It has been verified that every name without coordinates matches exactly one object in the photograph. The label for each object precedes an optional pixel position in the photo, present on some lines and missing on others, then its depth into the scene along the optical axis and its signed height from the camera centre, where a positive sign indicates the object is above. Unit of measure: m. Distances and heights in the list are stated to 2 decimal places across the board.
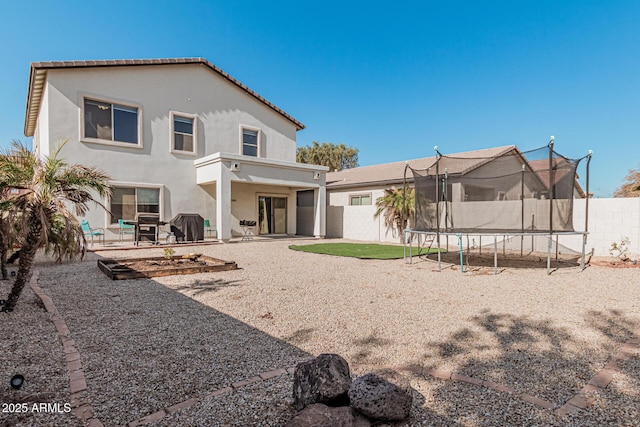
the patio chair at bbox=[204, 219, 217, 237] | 14.97 -0.43
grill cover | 13.49 -0.38
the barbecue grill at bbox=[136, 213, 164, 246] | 12.38 -0.34
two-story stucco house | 12.41 +3.50
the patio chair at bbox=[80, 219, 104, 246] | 11.54 -0.44
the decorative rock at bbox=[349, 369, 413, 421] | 2.05 -1.10
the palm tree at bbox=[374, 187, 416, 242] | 14.32 +0.46
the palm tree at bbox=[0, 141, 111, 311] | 4.03 +0.20
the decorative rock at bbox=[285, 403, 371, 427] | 1.84 -1.12
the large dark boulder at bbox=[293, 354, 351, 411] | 2.16 -1.07
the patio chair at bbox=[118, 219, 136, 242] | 12.73 -0.44
